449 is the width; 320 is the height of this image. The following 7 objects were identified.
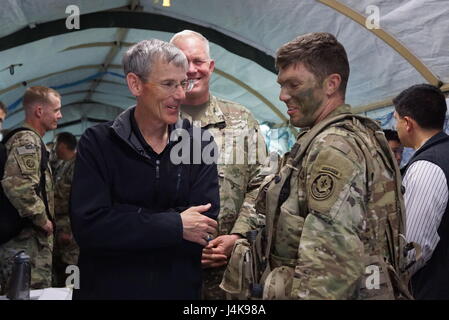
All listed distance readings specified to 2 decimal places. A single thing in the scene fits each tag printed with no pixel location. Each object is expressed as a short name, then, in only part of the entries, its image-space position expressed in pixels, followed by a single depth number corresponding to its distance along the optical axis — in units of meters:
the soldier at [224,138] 3.07
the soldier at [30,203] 4.17
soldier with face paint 1.90
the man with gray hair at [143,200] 2.08
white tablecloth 2.94
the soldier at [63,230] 5.99
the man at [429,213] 3.07
